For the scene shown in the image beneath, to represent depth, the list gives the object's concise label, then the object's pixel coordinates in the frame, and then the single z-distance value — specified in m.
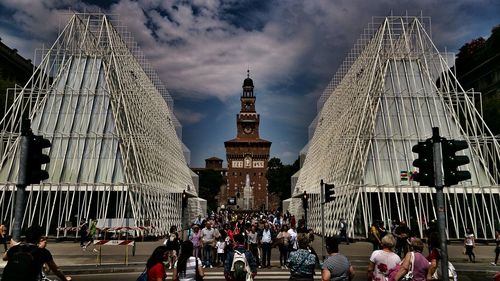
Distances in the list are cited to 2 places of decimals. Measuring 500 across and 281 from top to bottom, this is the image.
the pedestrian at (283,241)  18.84
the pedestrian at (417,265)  8.33
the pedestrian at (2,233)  15.38
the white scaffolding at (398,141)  35.78
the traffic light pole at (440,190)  8.51
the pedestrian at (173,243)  17.49
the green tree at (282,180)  114.26
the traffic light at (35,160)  9.66
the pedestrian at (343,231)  32.62
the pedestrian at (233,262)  8.92
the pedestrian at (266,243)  19.34
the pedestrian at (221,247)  20.45
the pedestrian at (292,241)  19.15
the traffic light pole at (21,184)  9.23
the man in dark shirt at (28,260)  6.82
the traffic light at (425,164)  9.39
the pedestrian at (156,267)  7.62
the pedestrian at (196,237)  19.55
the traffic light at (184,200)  29.54
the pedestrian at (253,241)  20.14
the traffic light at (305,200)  29.88
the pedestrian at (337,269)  7.59
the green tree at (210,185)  134.38
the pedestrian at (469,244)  21.72
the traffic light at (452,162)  9.16
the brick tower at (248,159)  141.00
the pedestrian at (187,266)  8.05
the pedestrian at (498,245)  20.56
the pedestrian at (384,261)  8.05
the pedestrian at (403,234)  14.81
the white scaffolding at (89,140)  36.31
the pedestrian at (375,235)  16.85
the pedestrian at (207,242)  19.95
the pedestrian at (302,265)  8.27
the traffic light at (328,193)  20.25
